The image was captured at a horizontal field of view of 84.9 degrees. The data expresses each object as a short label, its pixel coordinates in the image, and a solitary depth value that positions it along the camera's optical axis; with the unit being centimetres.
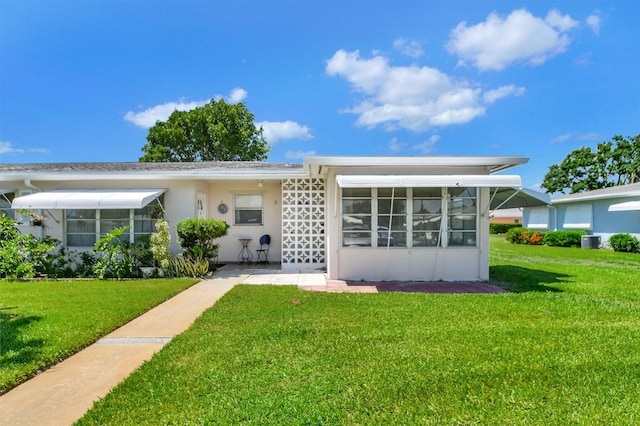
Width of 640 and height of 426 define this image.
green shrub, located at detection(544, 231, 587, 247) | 2478
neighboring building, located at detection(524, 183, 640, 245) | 2184
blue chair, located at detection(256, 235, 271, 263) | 1543
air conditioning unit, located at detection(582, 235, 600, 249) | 2392
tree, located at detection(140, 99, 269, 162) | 3581
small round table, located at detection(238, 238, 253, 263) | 1552
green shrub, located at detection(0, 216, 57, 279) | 1131
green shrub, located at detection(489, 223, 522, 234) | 4078
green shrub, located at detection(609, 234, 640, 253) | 2106
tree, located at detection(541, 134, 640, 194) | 4212
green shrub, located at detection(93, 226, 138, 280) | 1161
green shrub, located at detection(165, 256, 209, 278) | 1192
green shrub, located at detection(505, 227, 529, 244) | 2845
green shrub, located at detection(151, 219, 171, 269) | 1166
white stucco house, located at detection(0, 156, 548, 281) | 1071
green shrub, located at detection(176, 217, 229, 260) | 1188
